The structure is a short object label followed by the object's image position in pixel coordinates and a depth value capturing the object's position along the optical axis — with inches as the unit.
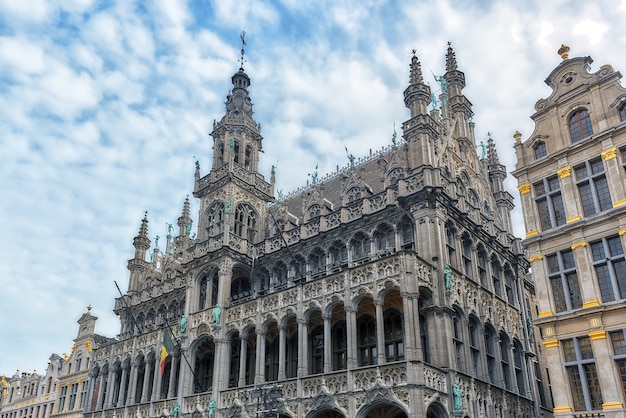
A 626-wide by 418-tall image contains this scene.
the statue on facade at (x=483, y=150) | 1767.2
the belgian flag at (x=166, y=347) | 1464.1
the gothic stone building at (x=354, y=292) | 1147.9
